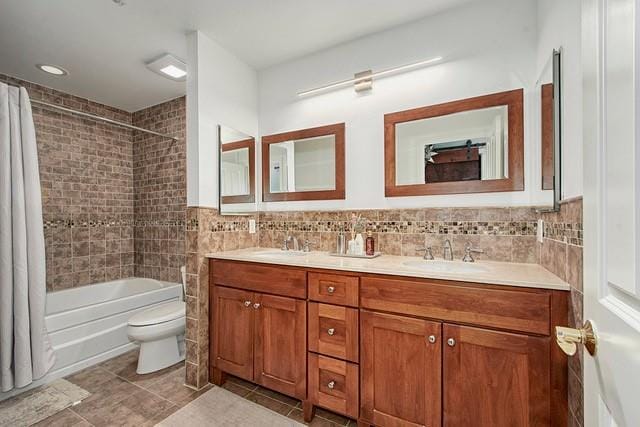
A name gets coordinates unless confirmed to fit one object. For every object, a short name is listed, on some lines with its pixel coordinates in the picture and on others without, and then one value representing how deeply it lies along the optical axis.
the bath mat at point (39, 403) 1.64
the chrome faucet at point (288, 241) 2.32
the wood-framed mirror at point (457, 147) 1.65
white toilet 2.08
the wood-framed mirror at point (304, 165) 2.20
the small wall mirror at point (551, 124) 1.26
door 0.39
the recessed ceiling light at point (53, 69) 2.39
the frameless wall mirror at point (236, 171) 2.19
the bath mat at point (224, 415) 1.61
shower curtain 1.81
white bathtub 2.12
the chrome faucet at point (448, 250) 1.74
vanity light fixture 1.88
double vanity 1.13
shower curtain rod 2.07
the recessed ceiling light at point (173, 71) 2.44
